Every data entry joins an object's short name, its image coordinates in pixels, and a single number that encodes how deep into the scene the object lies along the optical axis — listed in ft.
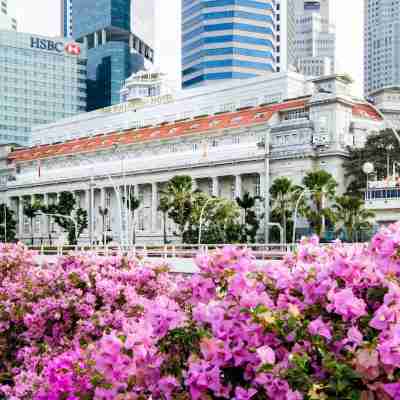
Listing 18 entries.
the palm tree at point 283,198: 298.76
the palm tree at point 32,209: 430.24
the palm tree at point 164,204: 316.19
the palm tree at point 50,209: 414.00
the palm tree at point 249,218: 314.14
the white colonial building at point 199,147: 344.90
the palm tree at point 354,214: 262.06
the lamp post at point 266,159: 344.69
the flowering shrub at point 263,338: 23.00
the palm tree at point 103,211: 410.10
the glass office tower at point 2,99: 651.25
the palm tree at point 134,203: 379.96
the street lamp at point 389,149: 320.13
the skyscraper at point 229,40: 567.18
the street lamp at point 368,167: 234.81
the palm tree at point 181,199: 309.83
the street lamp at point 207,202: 290.97
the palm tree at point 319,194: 269.60
